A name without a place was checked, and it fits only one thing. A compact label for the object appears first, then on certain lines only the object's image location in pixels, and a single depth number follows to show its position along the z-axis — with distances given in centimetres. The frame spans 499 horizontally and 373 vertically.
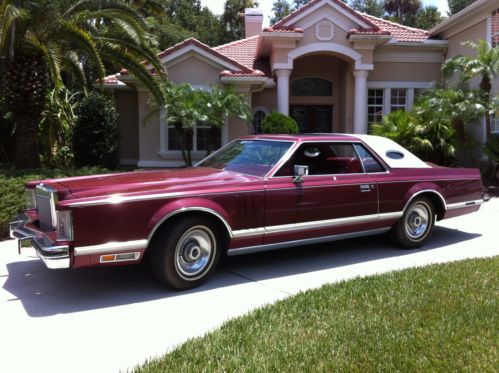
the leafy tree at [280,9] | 4606
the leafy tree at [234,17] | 3994
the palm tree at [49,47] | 899
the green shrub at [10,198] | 722
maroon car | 450
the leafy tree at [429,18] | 4075
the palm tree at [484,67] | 1266
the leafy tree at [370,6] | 4762
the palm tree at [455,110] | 1258
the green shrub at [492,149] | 1265
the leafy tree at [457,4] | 3776
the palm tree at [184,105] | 1267
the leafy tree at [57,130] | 1499
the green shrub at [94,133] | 1405
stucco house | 1445
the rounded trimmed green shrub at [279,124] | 1350
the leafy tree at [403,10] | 4569
